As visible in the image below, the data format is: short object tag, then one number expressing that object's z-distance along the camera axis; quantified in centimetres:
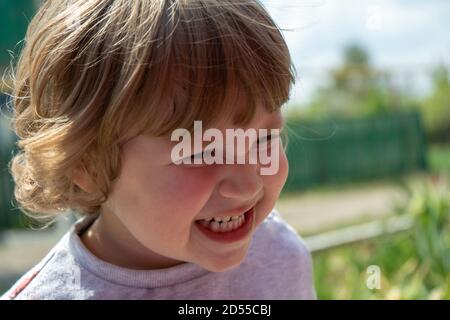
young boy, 87
